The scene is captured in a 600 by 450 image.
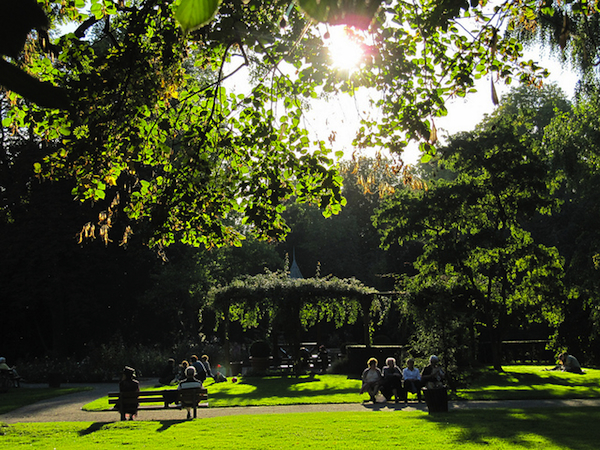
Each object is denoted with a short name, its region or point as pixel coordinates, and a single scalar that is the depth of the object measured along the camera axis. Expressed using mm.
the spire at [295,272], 39531
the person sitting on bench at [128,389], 13688
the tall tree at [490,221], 22875
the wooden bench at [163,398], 13648
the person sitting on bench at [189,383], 13912
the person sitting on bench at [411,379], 15992
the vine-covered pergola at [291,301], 26750
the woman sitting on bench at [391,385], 15883
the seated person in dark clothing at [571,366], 22556
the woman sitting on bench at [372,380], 15812
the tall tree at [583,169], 19281
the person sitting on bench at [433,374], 14156
